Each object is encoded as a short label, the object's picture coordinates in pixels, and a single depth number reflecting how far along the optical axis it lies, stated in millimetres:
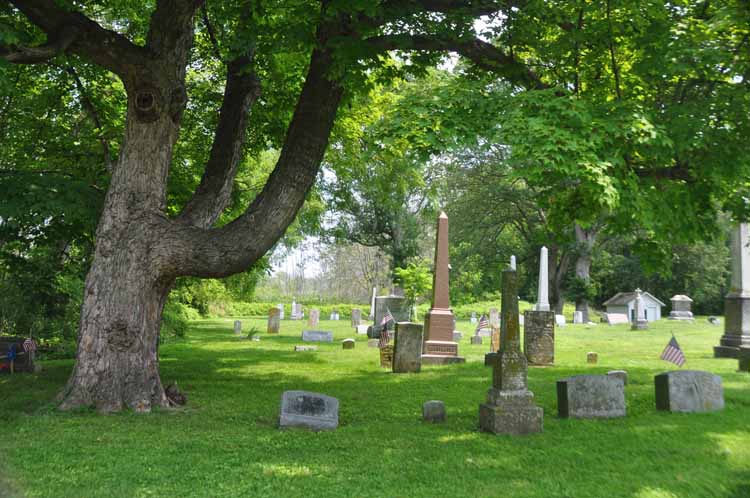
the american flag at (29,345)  11314
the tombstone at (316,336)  20672
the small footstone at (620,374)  9430
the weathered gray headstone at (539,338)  14164
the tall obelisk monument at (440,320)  15203
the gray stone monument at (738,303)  15445
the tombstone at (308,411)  7422
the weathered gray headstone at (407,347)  12758
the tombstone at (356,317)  29339
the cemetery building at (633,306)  38938
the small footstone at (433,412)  7867
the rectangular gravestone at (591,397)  8102
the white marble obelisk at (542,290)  20969
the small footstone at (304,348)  17422
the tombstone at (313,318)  29906
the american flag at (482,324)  19683
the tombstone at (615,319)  35625
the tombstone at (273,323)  25406
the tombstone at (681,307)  38906
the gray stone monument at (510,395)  7234
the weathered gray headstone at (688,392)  8531
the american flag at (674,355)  10912
